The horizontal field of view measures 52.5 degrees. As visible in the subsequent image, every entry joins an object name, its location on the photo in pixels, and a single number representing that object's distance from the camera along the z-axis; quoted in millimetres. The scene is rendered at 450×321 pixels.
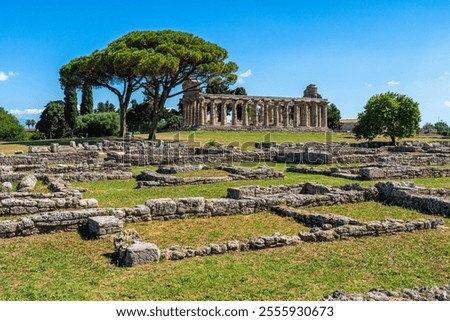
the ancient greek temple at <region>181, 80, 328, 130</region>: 78000
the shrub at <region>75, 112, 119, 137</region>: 73688
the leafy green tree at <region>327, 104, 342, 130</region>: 113812
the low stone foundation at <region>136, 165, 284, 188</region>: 21114
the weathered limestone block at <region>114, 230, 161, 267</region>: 8727
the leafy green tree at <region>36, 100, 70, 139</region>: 82125
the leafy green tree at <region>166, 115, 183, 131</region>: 100500
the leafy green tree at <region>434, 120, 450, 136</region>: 180375
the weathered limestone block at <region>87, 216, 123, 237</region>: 10875
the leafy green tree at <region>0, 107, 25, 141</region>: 70900
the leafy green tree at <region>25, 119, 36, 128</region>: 145625
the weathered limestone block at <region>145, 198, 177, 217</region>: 12949
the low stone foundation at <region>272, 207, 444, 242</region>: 10570
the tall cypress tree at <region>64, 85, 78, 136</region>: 80250
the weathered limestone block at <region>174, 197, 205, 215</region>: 13312
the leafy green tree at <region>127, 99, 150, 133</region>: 98938
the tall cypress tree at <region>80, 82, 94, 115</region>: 82312
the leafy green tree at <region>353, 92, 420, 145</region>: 52469
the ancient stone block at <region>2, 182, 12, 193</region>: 17166
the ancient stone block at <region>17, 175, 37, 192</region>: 18250
